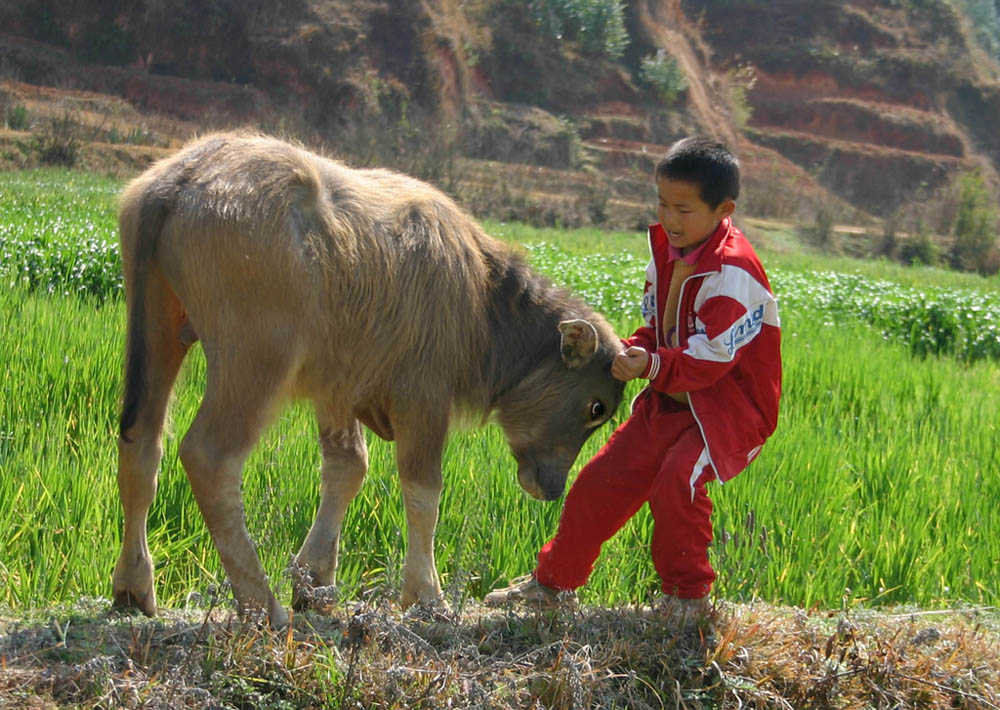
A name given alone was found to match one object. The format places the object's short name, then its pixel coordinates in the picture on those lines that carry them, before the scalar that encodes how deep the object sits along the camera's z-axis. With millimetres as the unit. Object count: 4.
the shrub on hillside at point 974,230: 33406
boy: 3617
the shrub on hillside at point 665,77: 36938
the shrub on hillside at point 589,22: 37094
